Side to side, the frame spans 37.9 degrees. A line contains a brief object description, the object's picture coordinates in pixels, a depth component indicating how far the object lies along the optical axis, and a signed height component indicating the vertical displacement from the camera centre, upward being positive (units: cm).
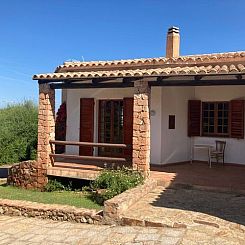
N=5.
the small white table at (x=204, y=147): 1235 -61
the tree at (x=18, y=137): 1798 -47
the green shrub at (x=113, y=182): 936 -144
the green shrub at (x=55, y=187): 1170 -193
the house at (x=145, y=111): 1039 +69
